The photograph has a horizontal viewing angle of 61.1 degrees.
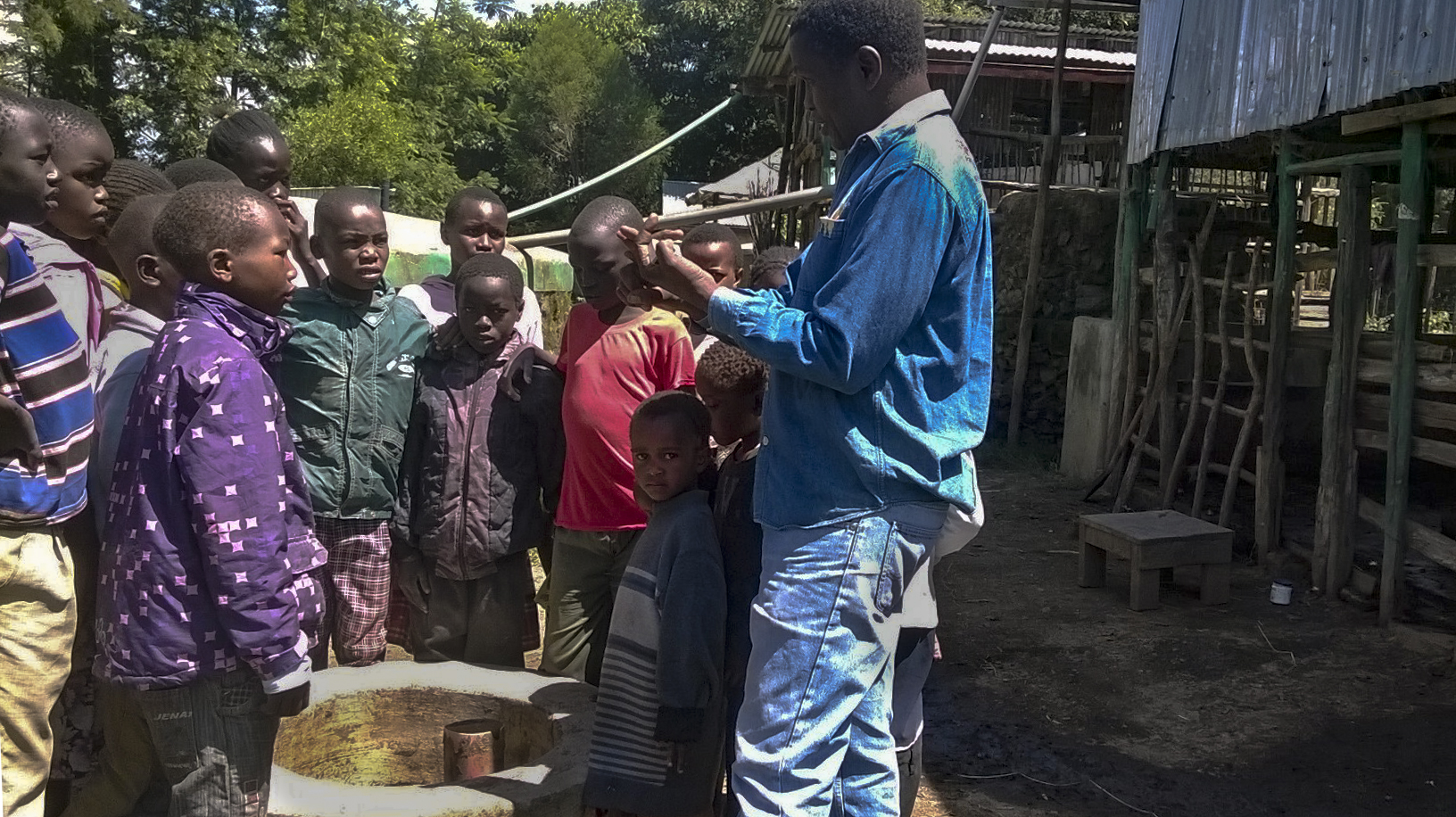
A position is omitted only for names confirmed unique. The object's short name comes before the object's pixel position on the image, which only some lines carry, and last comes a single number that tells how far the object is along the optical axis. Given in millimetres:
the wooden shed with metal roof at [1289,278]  6023
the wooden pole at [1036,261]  10539
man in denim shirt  2049
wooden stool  6402
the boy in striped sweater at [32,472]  2229
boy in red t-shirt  3395
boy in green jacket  3270
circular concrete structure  3029
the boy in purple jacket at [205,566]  2191
